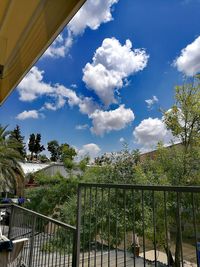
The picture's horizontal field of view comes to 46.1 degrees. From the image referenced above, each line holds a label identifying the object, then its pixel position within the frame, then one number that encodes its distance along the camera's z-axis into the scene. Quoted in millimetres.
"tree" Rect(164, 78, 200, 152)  10094
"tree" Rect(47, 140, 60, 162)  40375
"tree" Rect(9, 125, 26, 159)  36000
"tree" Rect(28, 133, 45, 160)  40812
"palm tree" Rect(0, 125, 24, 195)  14266
